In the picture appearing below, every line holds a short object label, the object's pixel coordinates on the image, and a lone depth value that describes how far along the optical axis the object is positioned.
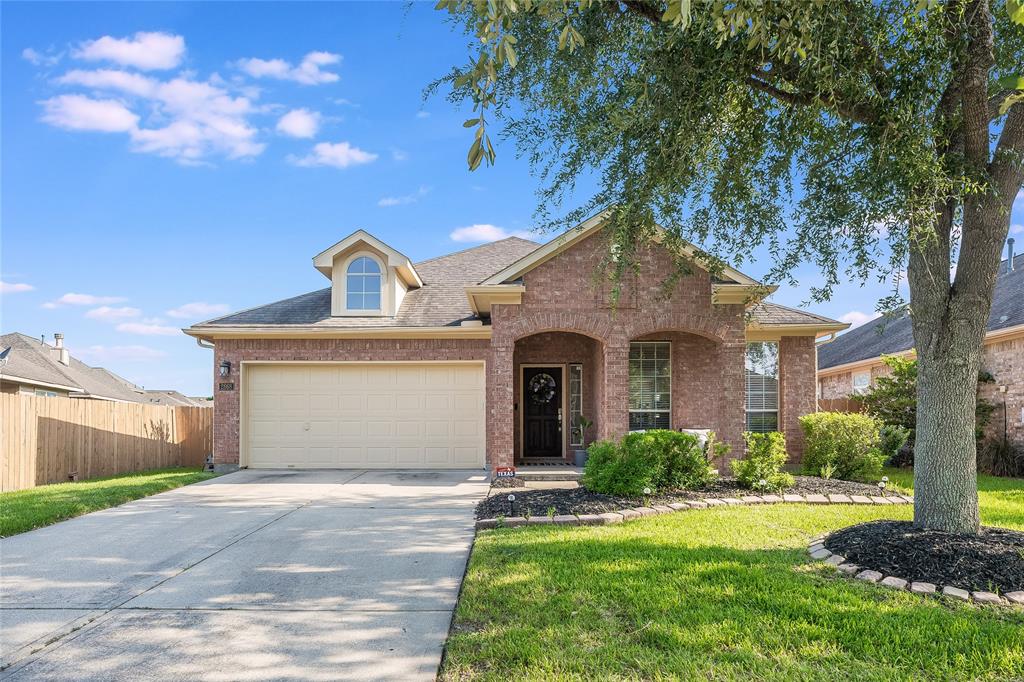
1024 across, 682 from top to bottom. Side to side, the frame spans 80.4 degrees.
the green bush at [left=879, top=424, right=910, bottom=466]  12.78
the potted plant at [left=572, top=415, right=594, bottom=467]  13.16
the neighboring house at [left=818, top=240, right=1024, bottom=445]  13.81
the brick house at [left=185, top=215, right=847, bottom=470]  13.38
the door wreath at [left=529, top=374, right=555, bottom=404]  14.44
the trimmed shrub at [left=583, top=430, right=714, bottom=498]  8.91
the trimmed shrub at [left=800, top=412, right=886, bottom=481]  10.87
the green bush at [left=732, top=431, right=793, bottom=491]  9.46
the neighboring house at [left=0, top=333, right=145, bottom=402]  18.98
